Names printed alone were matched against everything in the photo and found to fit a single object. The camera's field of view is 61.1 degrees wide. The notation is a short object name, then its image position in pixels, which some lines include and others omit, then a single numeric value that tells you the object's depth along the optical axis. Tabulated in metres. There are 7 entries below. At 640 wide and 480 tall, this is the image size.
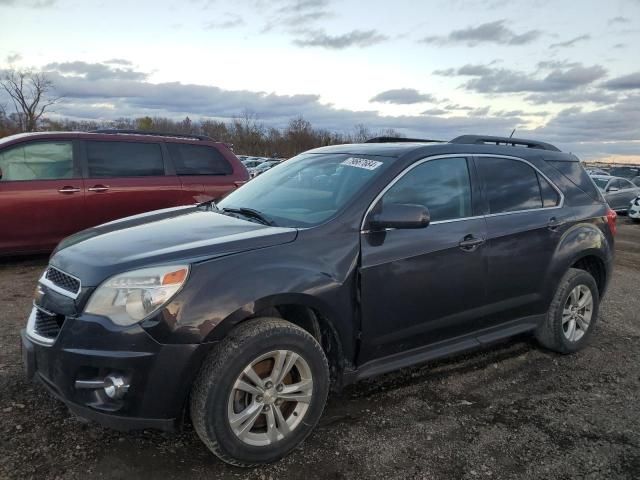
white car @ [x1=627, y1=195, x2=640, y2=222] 17.30
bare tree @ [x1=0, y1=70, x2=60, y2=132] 52.89
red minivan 6.66
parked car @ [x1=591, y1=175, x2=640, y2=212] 18.50
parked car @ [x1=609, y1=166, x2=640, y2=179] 24.54
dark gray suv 2.65
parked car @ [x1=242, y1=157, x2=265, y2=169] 35.27
